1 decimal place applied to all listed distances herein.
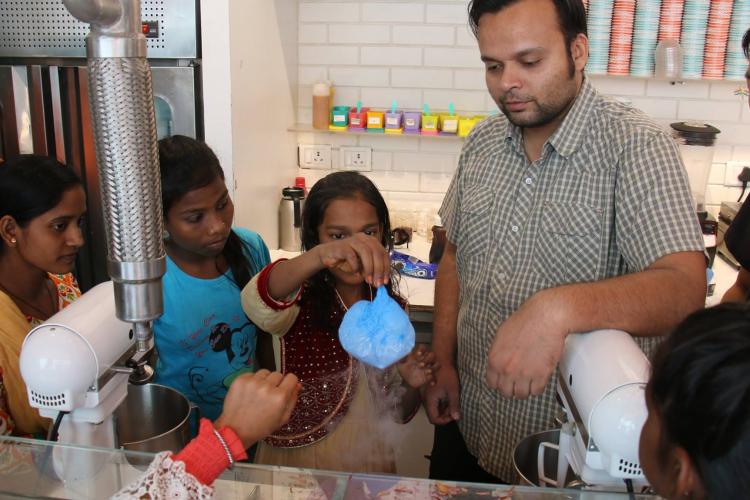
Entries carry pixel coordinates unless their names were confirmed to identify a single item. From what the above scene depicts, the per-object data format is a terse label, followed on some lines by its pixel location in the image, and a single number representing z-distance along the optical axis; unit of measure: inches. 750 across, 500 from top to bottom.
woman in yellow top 65.7
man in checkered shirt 49.1
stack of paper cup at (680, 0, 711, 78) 117.6
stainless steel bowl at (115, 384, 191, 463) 50.3
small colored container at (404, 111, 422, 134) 126.9
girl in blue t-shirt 69.1
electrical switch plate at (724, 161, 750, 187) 126.0
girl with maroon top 55.4
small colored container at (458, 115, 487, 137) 125.1
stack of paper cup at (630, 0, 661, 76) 118.3
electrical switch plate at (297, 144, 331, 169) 133.8
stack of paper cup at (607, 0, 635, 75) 118.0
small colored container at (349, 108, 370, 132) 127.4
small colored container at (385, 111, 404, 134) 126.6
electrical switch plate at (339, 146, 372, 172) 133.0
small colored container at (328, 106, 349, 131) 127.7
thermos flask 122.8
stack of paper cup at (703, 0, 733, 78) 117.3
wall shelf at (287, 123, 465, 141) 126.0
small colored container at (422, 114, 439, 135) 126.0
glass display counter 39.1
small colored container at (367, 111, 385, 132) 127.0
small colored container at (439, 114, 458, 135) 125.6
